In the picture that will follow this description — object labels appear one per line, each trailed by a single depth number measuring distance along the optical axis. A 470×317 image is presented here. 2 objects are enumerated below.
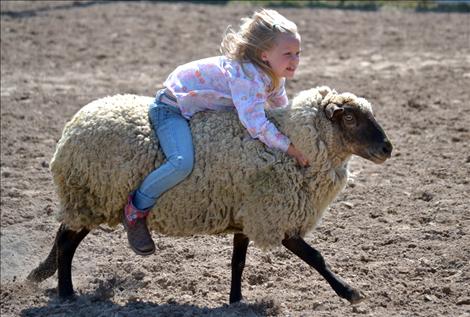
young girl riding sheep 10.76
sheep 10.77
